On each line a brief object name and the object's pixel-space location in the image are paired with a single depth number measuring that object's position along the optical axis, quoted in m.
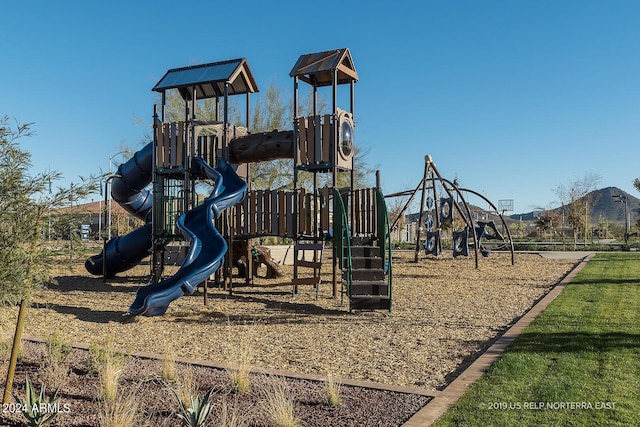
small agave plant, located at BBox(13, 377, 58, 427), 3.76
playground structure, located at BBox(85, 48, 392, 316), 9.59
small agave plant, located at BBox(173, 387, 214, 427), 3.68
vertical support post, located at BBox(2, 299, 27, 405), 4.38
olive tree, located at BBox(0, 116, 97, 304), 4.13
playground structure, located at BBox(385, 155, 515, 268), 20.20
